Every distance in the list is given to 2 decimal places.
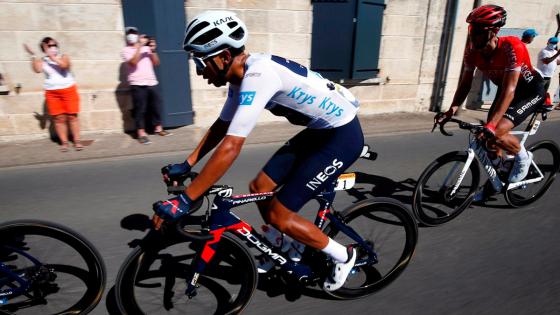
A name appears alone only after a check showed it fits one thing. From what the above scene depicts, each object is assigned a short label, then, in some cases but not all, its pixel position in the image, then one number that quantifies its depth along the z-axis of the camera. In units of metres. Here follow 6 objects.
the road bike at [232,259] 2.35
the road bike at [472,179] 3.82
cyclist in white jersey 2.10
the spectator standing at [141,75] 6.48
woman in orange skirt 6.06
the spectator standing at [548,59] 9.26
